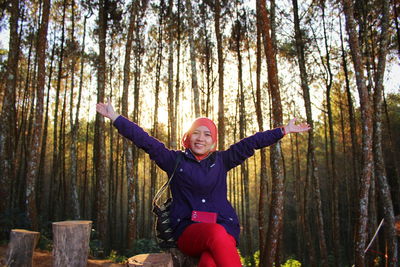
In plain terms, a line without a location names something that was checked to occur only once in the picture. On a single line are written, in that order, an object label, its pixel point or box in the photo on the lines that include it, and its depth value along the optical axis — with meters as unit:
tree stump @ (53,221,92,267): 3.20
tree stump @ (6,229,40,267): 3.97
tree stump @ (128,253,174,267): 2.38
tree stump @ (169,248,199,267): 2.79
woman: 2.45
